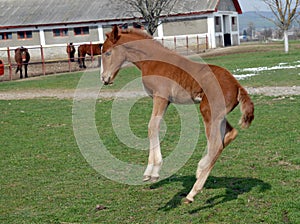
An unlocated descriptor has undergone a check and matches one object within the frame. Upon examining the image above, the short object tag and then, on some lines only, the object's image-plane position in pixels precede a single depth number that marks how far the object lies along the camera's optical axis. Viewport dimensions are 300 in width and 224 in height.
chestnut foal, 6.15
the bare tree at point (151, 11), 40.44
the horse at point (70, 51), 39.62
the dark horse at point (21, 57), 35.31
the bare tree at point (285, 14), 38.41
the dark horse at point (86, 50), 41.03
